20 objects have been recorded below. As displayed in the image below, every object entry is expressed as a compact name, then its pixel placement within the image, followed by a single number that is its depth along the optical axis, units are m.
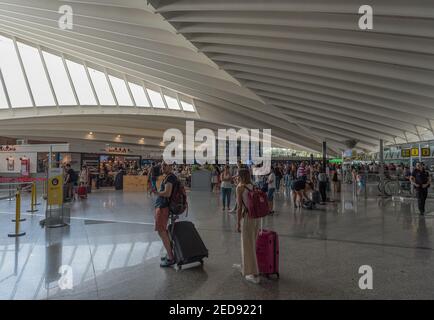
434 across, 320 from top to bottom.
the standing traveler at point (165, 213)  4.68
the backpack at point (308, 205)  11.00
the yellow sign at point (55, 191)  8.01
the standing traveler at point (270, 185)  10.46
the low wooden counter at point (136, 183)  19.92
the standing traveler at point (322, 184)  12.58
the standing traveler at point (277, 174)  16.47
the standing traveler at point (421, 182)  9.60
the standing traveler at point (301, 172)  11.90
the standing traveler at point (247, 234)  4.12
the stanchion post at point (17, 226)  6.74
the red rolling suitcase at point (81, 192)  14.77
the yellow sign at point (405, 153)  18.30
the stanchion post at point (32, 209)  10.17
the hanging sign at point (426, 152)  17.38
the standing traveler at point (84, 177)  17.66
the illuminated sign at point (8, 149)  17.31
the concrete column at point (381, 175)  15.25
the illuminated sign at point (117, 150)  23.38
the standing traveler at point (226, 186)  10.45
